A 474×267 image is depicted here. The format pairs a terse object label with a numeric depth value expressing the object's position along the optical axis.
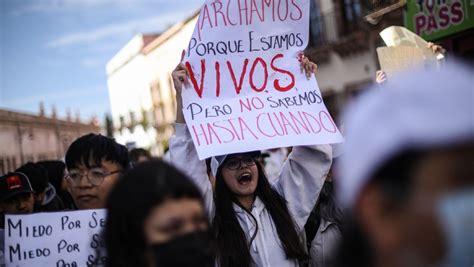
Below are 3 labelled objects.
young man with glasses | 2.72
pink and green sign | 4.81
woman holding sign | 2.69
